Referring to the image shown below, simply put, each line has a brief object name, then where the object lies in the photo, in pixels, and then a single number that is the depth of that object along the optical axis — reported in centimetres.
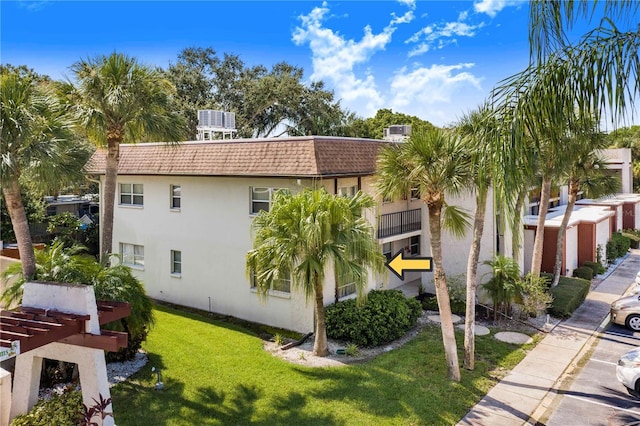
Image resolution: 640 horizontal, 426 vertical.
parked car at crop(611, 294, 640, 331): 1661
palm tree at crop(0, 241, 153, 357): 1134
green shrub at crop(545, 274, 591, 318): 1795
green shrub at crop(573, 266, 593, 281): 2367
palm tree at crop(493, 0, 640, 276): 543
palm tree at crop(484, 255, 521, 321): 1684
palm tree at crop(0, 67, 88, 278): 1017
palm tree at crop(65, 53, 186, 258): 1280
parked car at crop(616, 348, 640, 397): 1118
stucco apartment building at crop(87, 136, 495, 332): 1611
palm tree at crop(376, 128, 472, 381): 1131
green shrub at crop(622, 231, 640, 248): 3403
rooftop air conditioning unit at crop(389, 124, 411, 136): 2414
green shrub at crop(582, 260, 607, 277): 2492
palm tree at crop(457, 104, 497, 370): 1104
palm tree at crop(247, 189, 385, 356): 1233
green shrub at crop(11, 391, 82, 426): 849
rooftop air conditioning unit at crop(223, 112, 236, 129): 2222
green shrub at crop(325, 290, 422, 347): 1466
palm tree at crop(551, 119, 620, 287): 1792
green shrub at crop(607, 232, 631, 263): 2861
